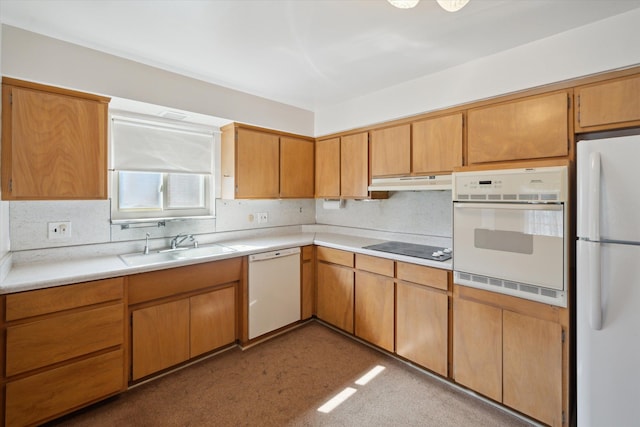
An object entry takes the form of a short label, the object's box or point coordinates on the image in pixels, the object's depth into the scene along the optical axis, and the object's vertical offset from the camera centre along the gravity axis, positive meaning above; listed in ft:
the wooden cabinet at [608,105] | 5.13 +2.06
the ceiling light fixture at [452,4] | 3.77 +2.80
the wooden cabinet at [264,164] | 9.39 +1.79
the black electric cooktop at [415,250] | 7.60 -1.03
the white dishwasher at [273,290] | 8.77 -2.45
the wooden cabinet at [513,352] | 5.50 -2.89
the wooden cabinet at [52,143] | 5.69 +1.51
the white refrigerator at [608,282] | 4.45 -1.08
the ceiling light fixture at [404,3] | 3.85 +2.86
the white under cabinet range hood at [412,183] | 7.57 +0.91
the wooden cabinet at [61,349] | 5.26 -2.69
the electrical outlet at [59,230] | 6.88 -0.40
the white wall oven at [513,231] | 5.42 -0.35
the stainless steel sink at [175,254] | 7.56 -1.15
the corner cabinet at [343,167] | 9.77 +1.73
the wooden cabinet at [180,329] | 6.86 -3.03
